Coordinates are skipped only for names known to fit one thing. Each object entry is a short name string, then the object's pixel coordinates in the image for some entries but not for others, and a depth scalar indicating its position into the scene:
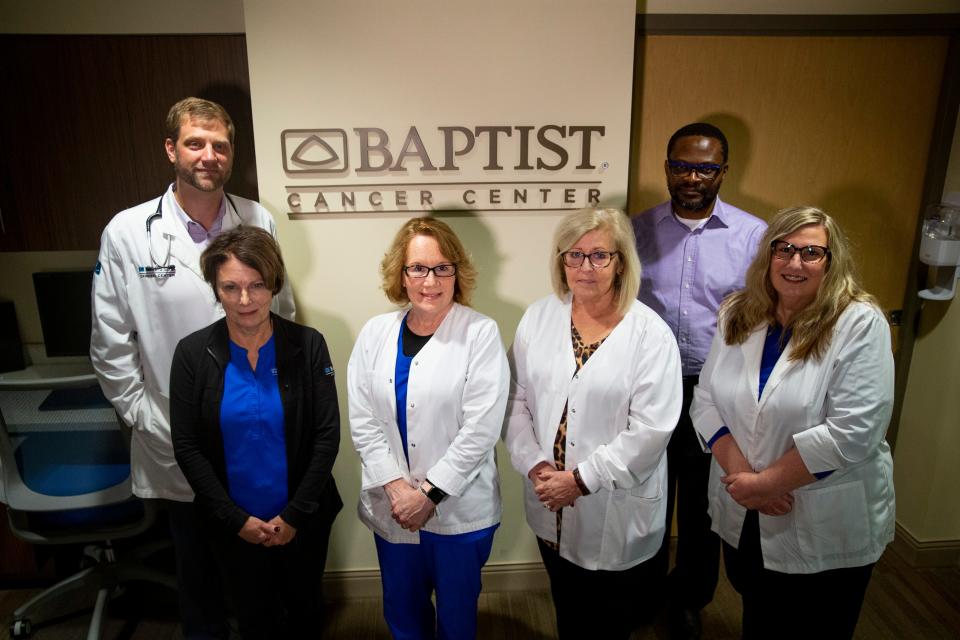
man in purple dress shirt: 2.08
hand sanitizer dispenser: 2.45
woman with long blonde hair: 1.64
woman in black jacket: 1.76
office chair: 2.16
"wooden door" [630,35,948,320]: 2.35
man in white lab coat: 1.92
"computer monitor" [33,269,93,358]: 2.52
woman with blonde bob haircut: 1.75
